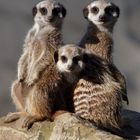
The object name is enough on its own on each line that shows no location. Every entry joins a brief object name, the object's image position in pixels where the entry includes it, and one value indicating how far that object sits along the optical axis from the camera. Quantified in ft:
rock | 30.60
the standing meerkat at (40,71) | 32.87
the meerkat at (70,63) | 32.59
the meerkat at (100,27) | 36.39
